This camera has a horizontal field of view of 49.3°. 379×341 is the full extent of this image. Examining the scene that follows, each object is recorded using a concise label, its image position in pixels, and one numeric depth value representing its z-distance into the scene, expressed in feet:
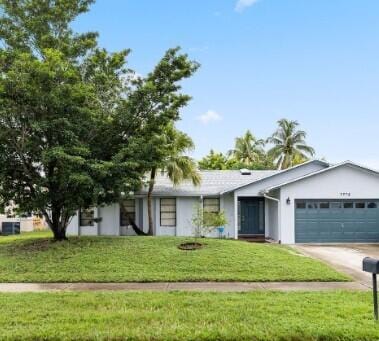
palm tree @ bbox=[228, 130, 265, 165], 147.33
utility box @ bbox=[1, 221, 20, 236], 85.25
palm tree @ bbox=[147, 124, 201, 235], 62.28
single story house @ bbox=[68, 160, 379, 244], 62.08
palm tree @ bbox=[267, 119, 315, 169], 131.03
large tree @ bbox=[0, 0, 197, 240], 41.45
